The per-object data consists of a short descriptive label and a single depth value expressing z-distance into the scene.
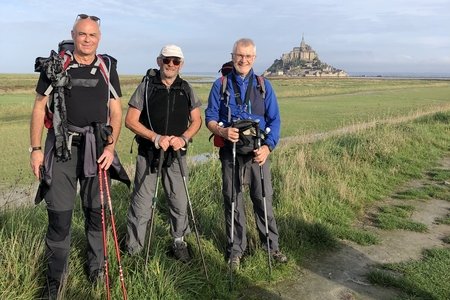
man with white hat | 4.45
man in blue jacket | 4.59
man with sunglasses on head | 3.65
